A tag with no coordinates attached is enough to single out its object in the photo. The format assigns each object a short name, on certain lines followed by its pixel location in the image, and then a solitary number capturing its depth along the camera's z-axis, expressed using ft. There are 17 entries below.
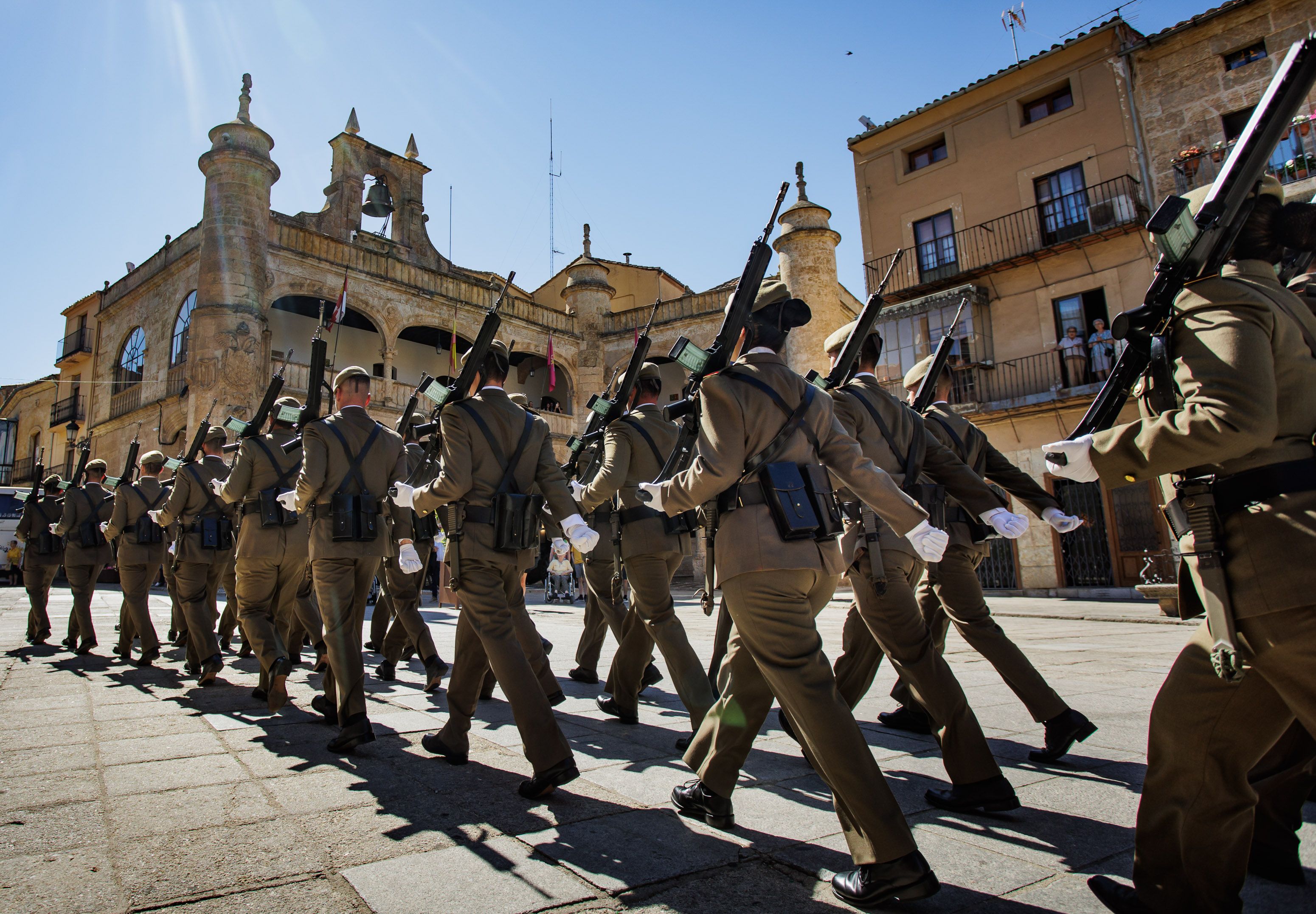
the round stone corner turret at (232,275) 59.52
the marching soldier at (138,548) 22.45
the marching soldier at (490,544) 10.70
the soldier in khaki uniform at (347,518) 13.28
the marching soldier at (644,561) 12.77
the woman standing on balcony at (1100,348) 51.21
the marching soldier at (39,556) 27.84
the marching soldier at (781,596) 6.93
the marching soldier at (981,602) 10.84
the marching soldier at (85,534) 26.37
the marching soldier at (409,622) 17.62
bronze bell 72.02
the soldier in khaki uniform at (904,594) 9.09
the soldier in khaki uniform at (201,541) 19.48
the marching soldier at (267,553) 15.38
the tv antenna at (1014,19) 64.23
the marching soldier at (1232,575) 5.92
